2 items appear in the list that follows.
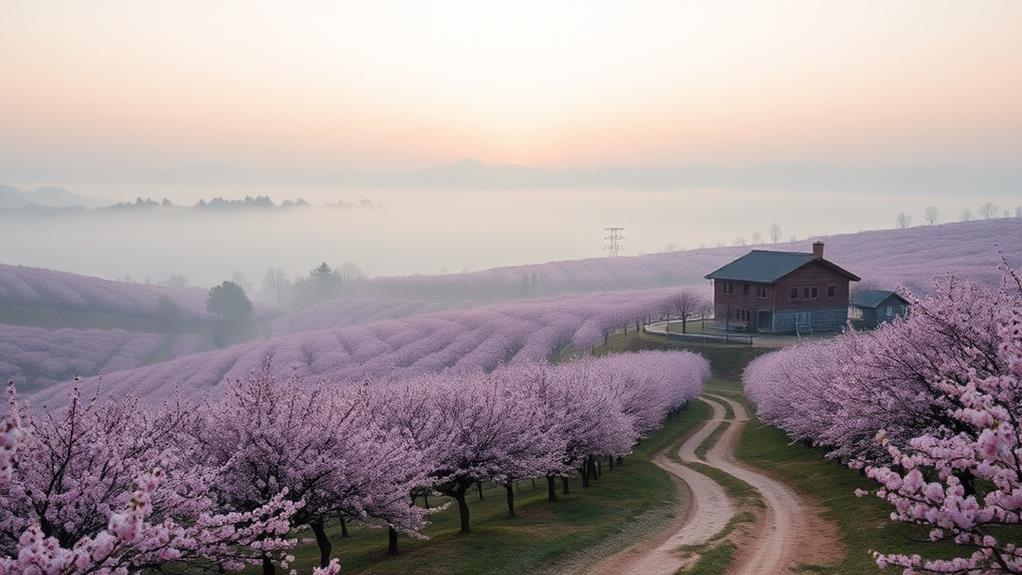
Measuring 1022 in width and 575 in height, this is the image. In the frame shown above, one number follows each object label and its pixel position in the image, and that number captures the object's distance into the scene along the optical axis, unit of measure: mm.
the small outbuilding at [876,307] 109875
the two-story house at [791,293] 107875
